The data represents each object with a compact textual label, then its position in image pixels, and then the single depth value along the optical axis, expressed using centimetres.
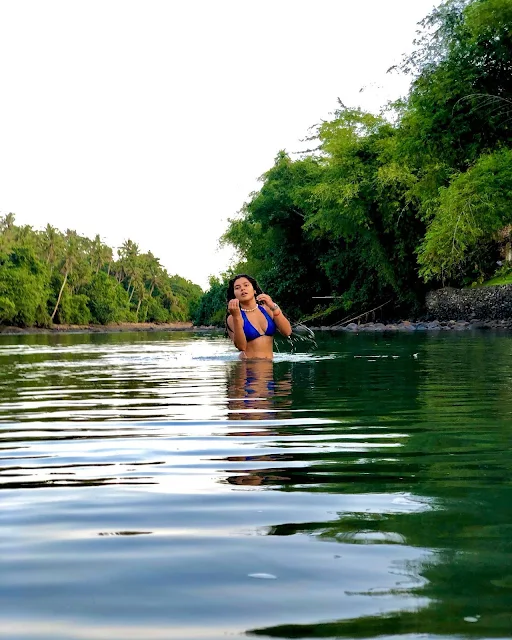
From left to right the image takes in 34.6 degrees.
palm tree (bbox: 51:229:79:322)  10101
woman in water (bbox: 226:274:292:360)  1131
